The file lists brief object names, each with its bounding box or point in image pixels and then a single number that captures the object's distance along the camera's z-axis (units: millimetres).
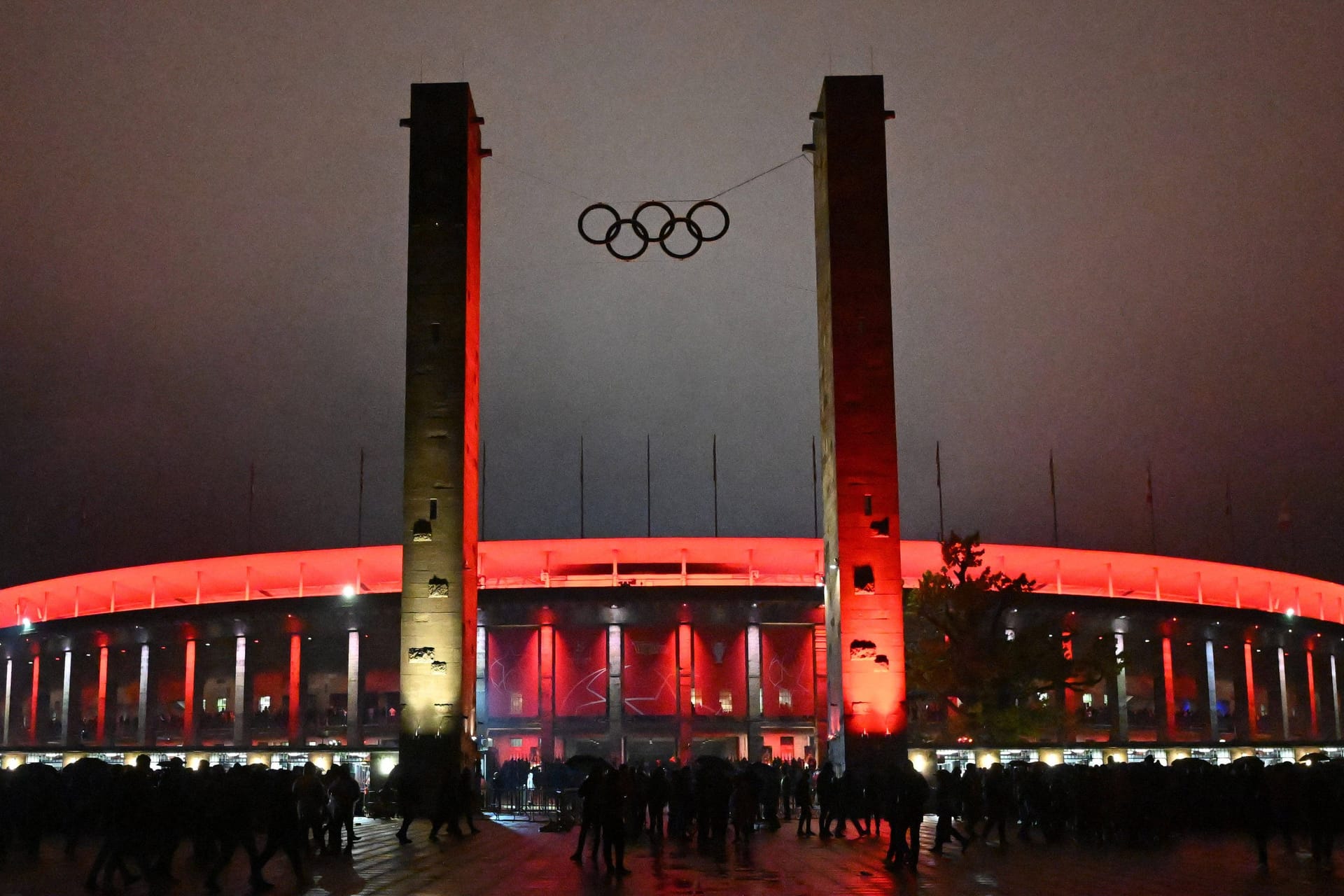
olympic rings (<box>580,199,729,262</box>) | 40469
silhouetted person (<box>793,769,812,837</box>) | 29922
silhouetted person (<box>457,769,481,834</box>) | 29297
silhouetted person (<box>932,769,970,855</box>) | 24078
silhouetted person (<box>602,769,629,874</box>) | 20859
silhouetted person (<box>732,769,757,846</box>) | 27812
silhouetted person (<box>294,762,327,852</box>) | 23377
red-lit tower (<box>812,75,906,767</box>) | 39656
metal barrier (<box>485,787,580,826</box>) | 34094
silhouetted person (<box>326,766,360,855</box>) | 24500
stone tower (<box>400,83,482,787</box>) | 39281
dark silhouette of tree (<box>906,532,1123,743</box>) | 50625
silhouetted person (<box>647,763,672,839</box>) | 28422
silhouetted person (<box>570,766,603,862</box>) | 21750
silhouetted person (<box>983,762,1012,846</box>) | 27439
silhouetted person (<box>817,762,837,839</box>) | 29391
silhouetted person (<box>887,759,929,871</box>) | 21453
